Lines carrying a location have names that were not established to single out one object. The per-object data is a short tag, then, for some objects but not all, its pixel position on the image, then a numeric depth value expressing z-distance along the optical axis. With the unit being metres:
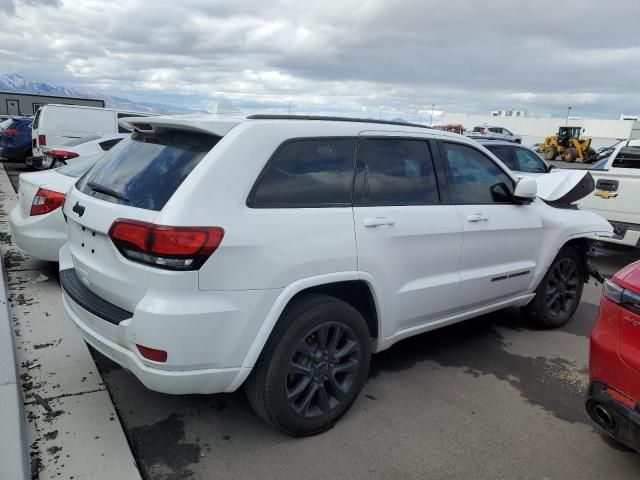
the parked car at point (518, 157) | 8.96
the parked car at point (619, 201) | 6.82
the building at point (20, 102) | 32.22
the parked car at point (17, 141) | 15.46
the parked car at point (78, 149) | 7.84
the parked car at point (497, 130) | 39.44
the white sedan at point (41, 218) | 4.95
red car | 2.43
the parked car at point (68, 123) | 13.05
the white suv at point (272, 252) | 2.45
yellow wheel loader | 32.31
